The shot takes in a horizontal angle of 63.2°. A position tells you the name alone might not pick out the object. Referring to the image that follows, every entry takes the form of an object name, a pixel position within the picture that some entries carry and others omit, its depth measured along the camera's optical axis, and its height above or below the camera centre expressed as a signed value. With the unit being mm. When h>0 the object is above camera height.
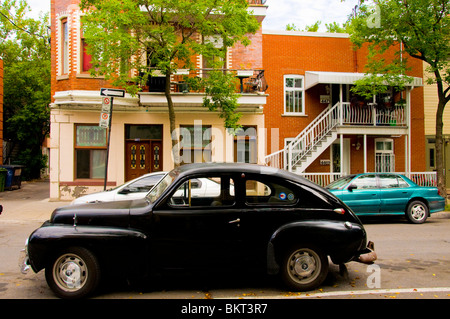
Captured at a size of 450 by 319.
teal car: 10438 -687
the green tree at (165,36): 11039 +4339
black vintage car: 4395 -737
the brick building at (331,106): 16625 +3165
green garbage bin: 18344 -153
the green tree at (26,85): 25797 +6405
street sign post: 10219 +1925
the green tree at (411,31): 12609 +5103
